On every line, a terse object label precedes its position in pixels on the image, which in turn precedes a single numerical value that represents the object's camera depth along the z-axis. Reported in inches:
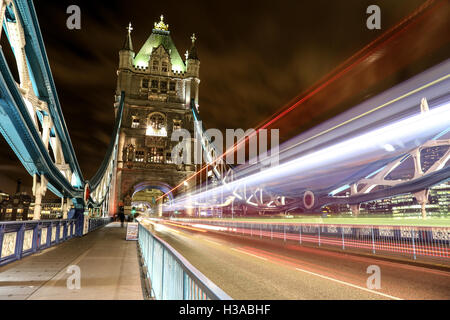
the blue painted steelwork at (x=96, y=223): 950.4
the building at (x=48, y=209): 1409.2
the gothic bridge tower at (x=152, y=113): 2196.1
